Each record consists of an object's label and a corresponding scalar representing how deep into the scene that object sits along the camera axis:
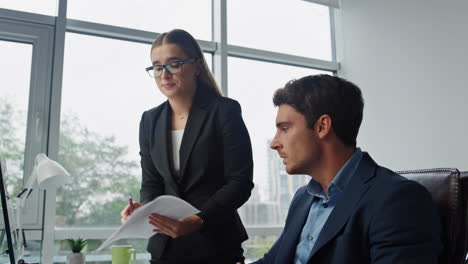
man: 0.96
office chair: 1.07
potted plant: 2.27
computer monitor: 1.08
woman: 1.53
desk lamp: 2.04
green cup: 2.28
